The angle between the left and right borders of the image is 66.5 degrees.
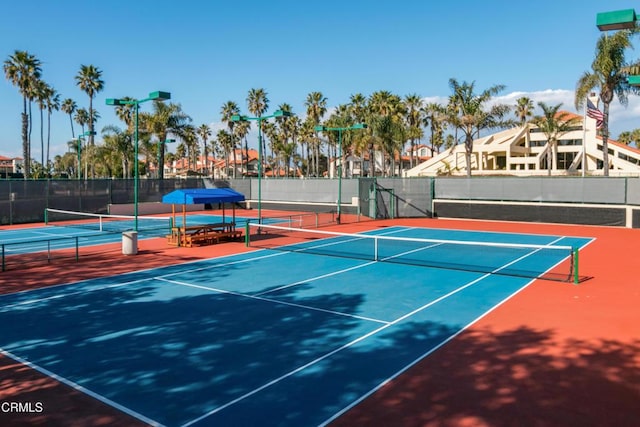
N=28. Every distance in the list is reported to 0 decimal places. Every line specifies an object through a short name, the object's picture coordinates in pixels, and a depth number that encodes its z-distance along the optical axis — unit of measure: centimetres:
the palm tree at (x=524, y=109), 7731
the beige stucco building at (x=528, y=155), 5944
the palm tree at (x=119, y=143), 5466
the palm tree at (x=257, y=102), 7562
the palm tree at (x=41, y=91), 5682
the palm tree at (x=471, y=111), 4434
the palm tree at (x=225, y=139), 10194
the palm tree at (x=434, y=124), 7900
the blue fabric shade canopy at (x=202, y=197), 2222
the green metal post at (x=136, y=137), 2101
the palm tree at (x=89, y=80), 6738
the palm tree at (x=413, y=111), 7544
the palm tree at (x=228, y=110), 8075
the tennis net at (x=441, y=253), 1634
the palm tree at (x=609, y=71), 3272
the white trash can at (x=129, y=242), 1955
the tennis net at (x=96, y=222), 3044
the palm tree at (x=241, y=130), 9512
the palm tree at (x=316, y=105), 7350
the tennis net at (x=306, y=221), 3130
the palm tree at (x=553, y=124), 5766
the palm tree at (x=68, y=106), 9606
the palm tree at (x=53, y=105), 8519
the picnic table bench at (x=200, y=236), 2230
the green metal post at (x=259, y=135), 2519
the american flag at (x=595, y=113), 3612
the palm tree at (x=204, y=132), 12019
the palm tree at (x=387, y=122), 4994
